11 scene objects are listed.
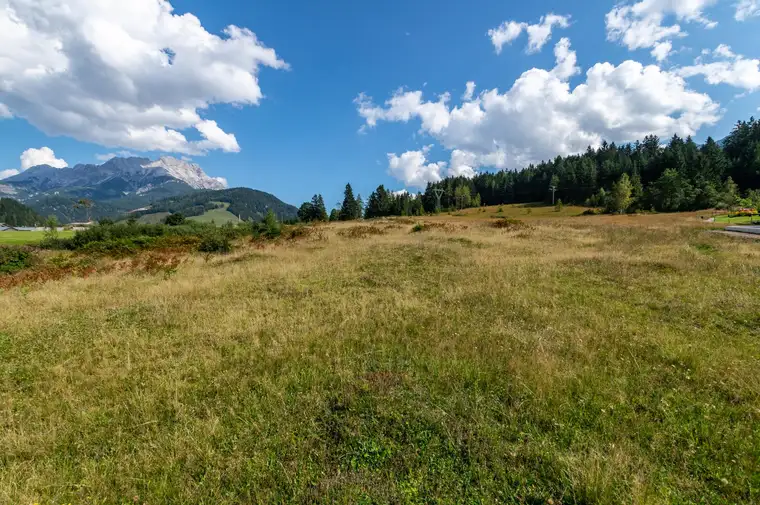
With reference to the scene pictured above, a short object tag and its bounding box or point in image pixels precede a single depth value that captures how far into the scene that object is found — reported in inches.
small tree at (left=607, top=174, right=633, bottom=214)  2760.8
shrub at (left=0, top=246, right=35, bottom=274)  724.7
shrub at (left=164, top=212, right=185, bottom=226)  2588.6
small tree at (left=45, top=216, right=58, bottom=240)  1614.4
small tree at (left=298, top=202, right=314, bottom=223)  3995.6
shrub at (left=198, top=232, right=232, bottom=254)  963.0
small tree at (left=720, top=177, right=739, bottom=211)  2198.1
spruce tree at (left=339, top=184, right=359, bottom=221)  4252.0
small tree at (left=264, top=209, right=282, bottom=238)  1347.7
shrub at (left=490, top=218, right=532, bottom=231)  1414.9
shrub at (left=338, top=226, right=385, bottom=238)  1260.2
